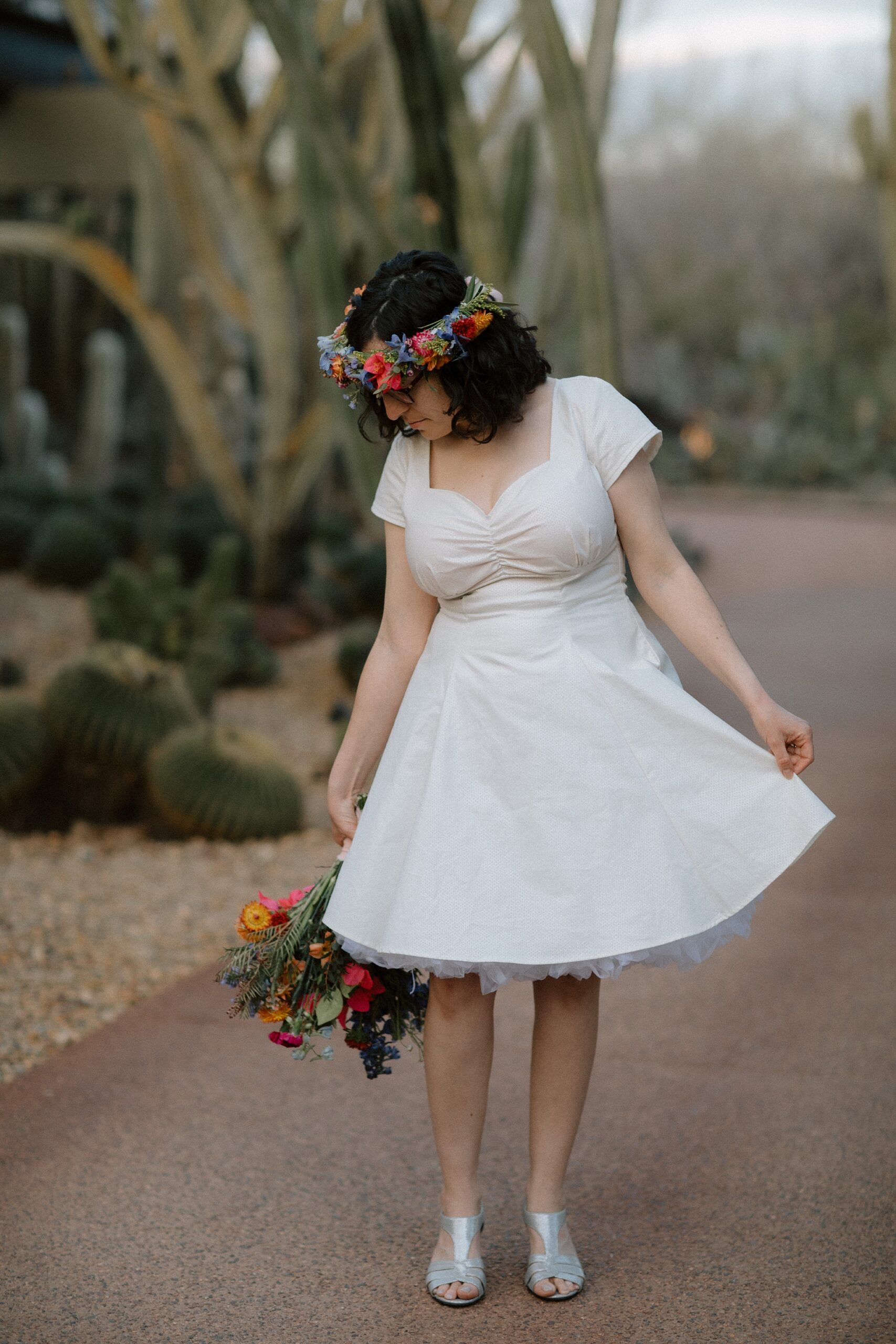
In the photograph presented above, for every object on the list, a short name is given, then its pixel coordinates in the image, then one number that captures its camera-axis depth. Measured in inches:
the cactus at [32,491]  415.8
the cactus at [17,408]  432.8
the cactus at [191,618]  287.7
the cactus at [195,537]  393.4
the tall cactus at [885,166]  427.8
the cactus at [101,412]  456.4
